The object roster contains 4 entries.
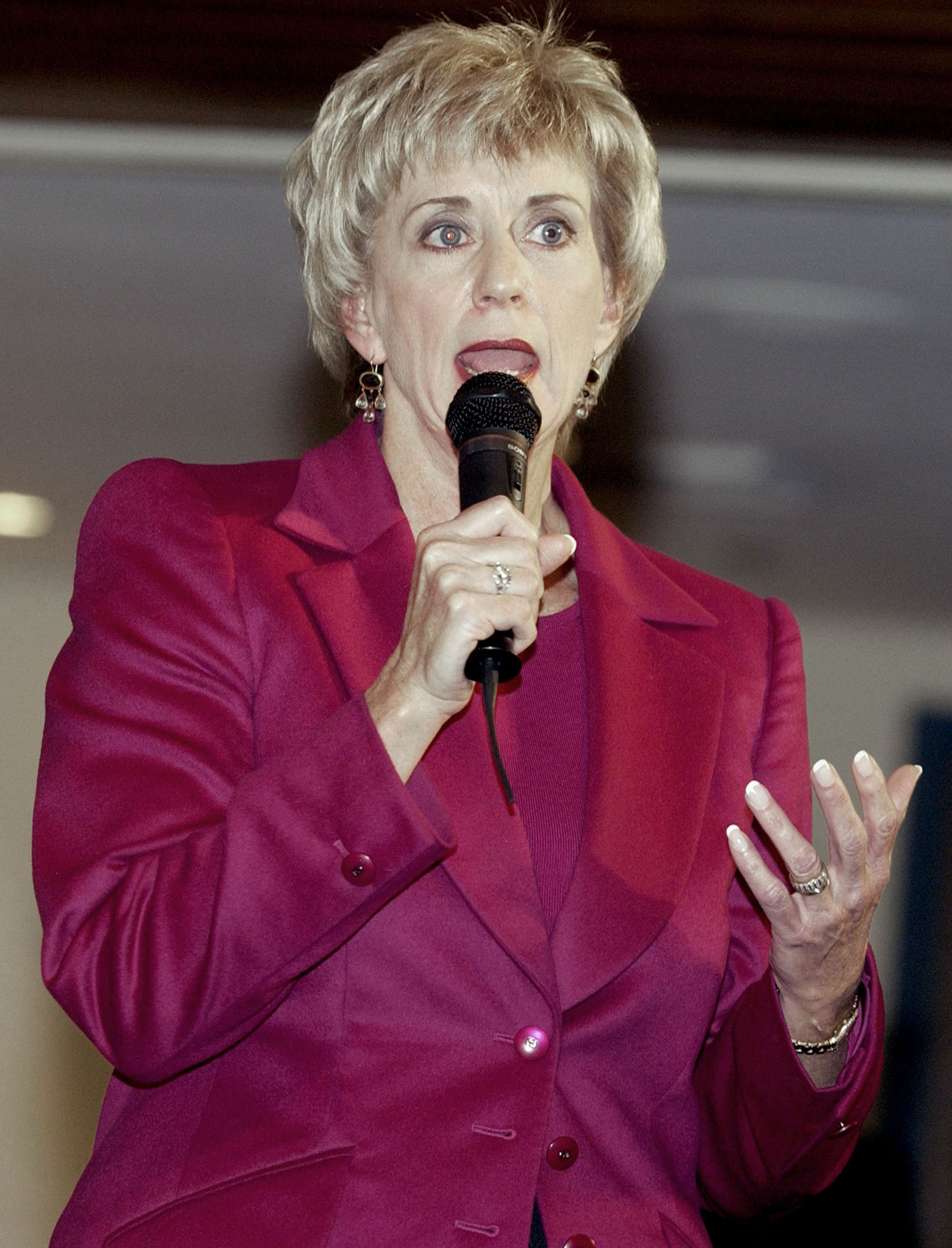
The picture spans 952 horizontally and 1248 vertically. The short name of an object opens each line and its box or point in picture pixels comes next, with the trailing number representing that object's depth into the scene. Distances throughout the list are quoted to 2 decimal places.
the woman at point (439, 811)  2.92
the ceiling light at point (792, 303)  6.34
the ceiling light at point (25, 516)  6.24
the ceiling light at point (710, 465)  6.32
